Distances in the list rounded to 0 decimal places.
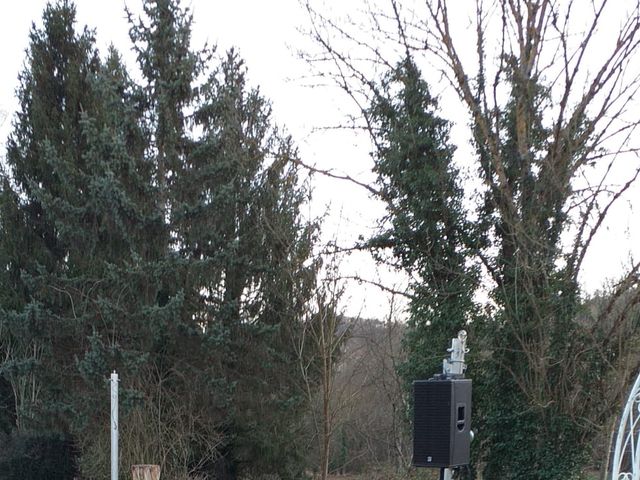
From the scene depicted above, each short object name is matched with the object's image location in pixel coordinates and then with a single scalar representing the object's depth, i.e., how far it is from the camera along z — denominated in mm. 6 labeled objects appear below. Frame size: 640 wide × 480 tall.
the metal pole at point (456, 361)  15930
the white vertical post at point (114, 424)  19270
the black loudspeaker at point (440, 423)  14781
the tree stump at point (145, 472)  19016
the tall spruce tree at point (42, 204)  30000
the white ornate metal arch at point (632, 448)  9820
